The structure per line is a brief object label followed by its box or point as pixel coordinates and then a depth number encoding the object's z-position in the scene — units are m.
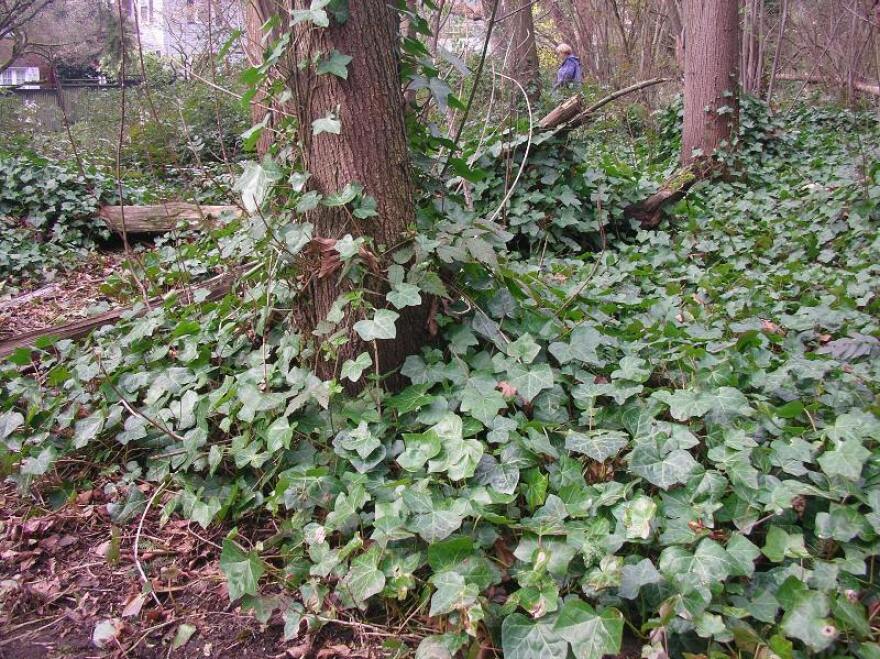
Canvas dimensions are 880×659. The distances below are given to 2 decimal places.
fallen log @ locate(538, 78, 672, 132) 4.78
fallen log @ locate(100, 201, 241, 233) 5.45
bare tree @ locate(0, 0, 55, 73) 8.49
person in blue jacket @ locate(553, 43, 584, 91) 9.42
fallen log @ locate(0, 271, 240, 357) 3.29
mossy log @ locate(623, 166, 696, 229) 5.14
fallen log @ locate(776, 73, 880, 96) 7.89
